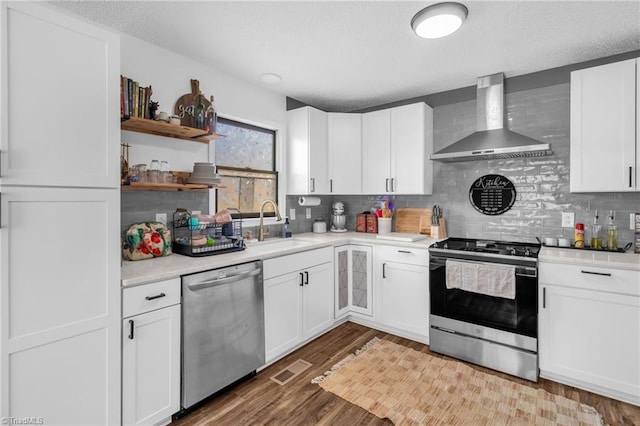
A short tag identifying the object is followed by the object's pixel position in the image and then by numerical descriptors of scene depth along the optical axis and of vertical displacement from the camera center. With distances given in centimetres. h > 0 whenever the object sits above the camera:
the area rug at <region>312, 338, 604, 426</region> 200 -124
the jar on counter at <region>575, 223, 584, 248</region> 272 -19
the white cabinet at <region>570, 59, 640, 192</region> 234 +63
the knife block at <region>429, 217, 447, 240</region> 336 -19
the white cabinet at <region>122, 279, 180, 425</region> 174 -79
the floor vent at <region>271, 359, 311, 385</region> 240 -123
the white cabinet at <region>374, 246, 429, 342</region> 298 -75
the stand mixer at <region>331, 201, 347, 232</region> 402 -8
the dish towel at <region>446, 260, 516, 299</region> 247 -52
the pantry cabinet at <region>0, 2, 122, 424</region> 139 -4
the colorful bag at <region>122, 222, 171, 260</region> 220 -21
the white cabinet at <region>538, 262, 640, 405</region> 212 -80
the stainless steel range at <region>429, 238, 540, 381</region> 243 -74
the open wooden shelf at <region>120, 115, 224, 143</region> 217 +60
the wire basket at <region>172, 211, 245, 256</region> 239 -21
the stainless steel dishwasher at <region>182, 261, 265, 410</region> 198 -77
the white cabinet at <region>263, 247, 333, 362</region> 255 -74
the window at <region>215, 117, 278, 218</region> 304 +44
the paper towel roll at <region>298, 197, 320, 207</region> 365 +12
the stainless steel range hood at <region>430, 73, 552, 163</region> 281 +68
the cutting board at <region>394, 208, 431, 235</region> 358 -10
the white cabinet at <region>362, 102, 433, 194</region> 337 +67
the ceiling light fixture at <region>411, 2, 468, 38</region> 190 +116
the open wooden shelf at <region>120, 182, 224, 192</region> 216 +18
